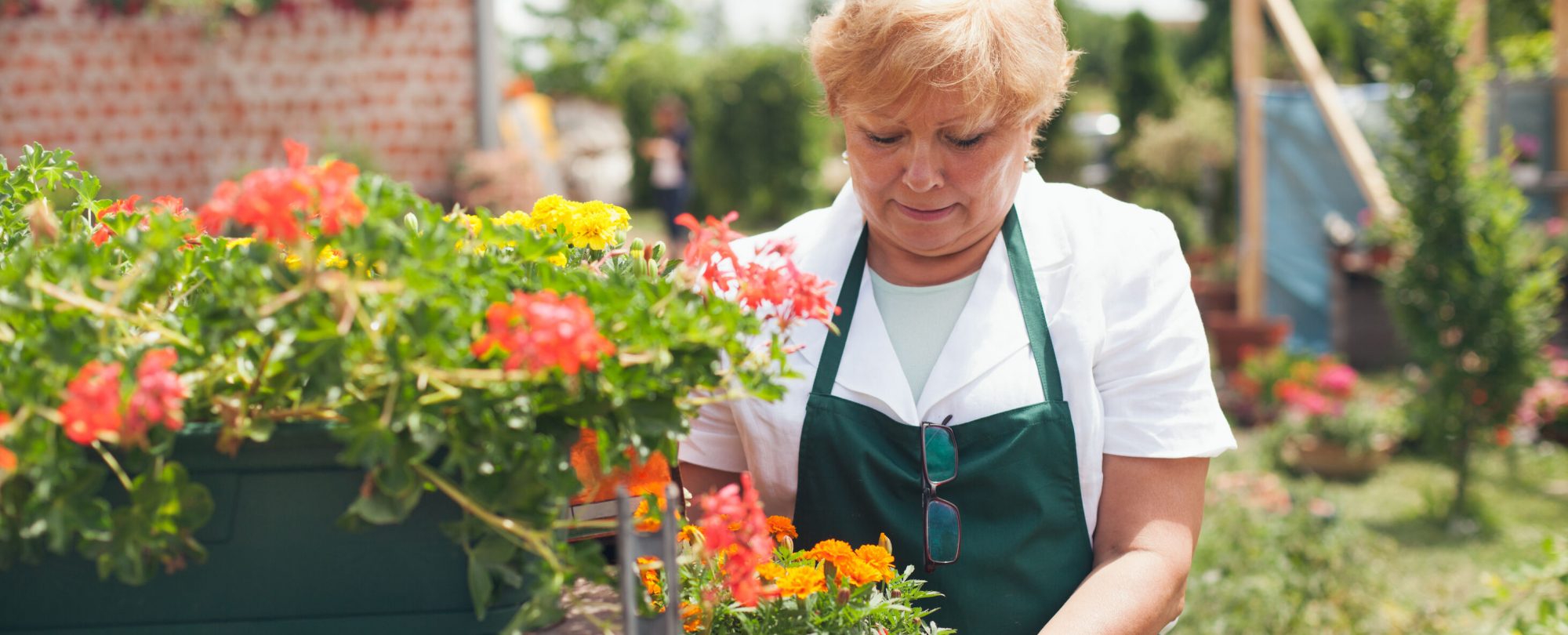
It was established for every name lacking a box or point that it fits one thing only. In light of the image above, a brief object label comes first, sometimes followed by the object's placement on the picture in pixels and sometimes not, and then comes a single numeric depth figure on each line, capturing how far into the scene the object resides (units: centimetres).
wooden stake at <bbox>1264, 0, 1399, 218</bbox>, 662
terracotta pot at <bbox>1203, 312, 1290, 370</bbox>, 738
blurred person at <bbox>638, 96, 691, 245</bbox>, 1162
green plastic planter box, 92
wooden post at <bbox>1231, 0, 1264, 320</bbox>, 805
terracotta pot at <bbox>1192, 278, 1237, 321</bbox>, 905
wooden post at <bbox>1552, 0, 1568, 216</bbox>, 682
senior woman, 155
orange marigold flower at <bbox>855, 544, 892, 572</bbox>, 117
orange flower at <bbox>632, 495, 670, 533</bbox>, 93
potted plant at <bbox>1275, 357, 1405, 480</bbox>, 569
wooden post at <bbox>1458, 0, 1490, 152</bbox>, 489
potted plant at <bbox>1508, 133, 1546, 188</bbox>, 700
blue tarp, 819
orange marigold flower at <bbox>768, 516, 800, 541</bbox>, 131
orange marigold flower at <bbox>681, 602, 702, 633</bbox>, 109
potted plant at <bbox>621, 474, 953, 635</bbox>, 94
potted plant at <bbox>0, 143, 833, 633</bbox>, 79
